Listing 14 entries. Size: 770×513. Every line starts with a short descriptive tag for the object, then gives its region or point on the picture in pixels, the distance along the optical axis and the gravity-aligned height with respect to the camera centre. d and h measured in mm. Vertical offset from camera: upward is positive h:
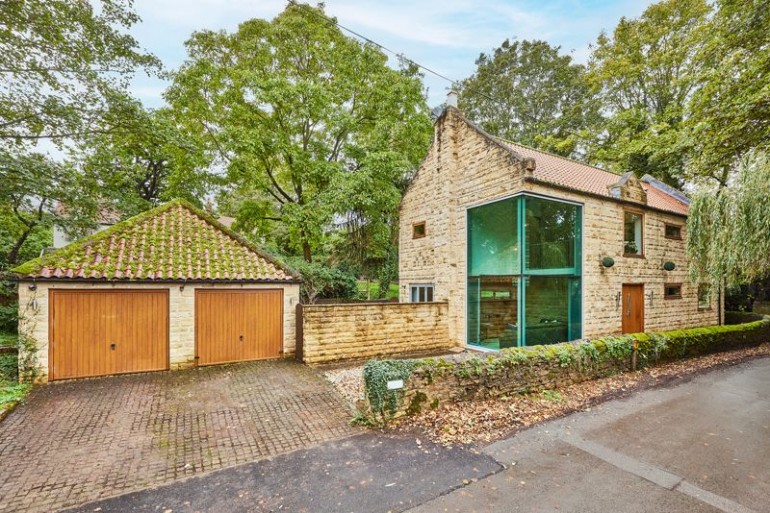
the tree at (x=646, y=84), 18312 +11171
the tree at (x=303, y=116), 15961 +7541
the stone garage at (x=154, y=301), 7781 -1063
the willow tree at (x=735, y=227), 7801 +856
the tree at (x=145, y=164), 11500 +4380
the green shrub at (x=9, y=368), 7688 -2585
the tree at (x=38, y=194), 9234 +2031
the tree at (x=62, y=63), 9148 +5874
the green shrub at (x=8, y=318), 12047 -2093
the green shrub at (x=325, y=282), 16328 -1127
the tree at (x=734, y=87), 8641 +4968
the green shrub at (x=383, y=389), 5629 -2210
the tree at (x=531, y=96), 23578 +12471
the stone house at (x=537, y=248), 10328 +406
